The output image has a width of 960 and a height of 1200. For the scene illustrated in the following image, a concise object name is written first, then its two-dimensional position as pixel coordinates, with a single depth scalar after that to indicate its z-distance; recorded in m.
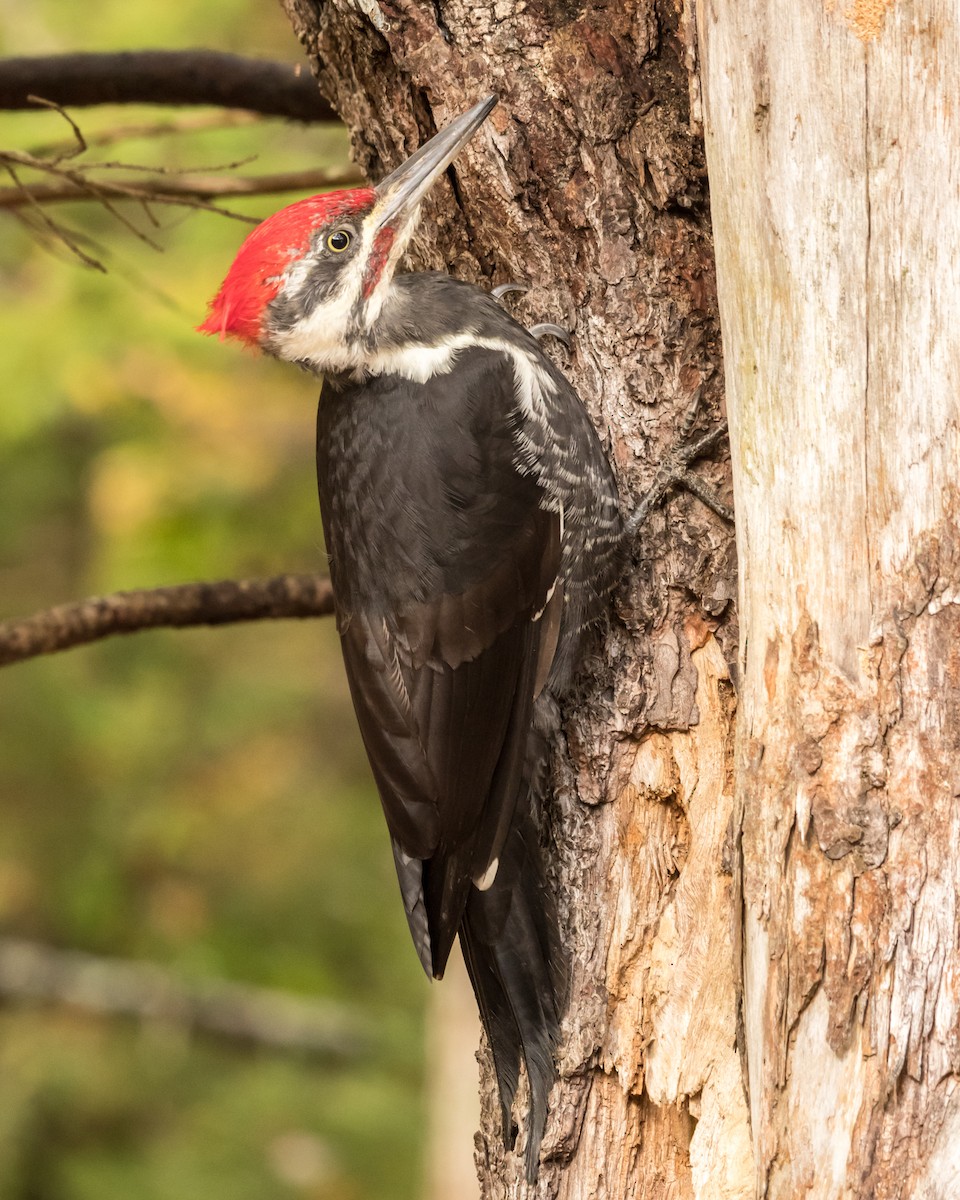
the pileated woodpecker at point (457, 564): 5.00
